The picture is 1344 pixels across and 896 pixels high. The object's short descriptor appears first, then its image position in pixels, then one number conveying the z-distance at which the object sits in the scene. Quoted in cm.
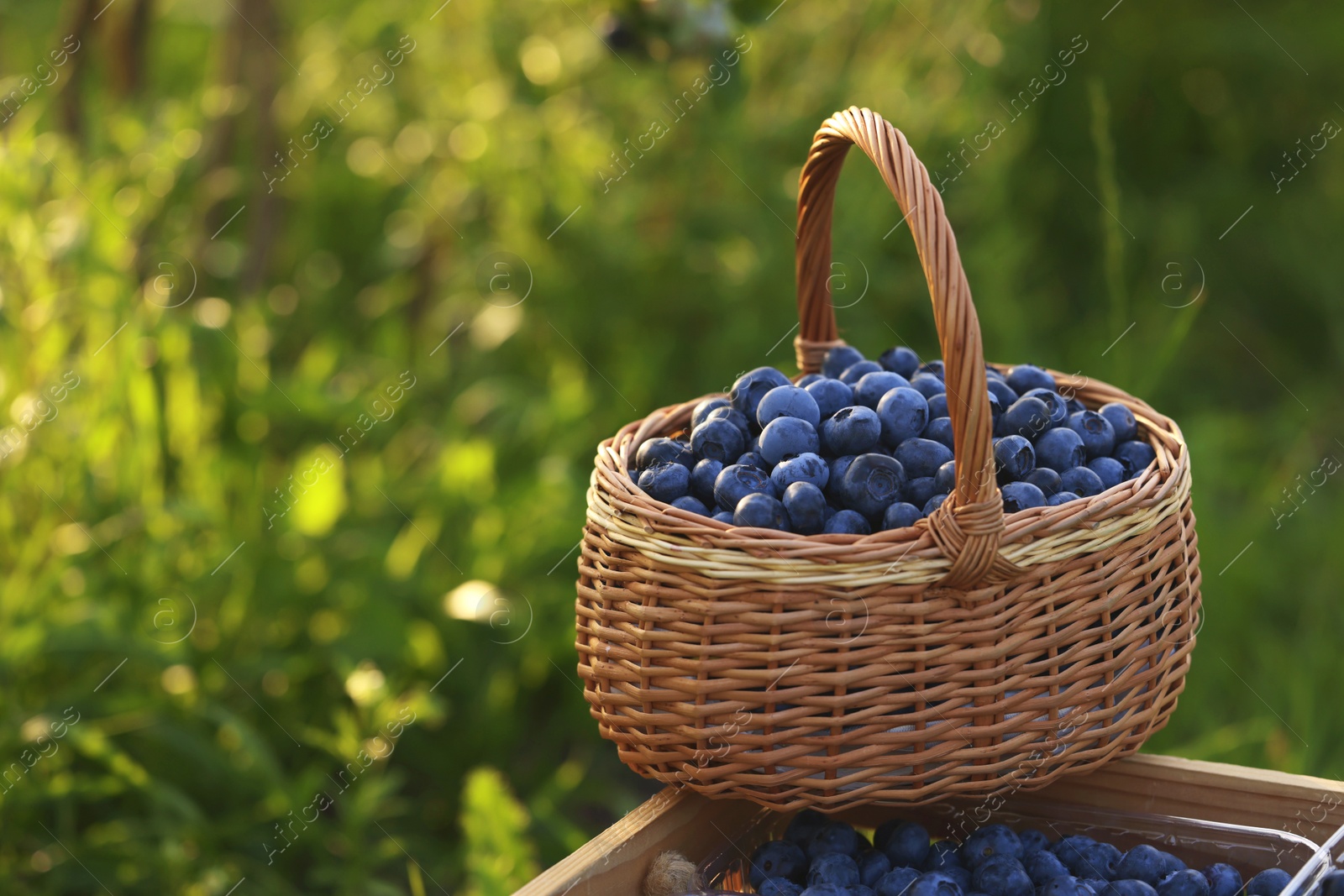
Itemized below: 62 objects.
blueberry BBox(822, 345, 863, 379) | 191
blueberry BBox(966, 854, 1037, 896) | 182
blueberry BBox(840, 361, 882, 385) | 189
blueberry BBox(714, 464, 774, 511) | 183
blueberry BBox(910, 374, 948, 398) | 187
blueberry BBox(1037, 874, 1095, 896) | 181
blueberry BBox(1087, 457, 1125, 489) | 185
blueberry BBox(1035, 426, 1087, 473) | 185
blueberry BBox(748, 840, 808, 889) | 185
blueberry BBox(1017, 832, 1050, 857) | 184
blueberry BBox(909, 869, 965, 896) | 181
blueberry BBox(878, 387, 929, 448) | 184
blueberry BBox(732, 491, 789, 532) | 182
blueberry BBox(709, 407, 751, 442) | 186
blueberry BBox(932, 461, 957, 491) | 183
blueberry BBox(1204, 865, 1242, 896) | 182
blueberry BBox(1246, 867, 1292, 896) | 182
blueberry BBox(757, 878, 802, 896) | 183
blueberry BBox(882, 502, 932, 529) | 182
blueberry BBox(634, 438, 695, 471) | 186
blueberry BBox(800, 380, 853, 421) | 187
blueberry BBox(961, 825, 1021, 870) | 183
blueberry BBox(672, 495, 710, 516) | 183
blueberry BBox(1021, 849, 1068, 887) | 183
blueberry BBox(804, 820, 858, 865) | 184
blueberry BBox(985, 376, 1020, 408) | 187
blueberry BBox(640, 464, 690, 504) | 184
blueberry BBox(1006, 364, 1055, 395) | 189
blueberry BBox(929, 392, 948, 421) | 186
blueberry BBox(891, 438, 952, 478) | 183
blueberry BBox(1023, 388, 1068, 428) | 186
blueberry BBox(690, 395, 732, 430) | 188
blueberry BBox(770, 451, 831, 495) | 183
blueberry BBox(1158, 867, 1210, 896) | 182
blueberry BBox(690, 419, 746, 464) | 186
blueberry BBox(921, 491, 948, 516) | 181
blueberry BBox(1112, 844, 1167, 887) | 183
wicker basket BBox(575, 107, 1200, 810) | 180
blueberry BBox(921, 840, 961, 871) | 184
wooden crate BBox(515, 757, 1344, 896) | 183
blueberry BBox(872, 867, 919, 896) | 182
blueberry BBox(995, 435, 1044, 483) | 184
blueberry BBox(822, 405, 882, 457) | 184
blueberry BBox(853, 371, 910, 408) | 186
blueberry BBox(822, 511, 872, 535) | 182
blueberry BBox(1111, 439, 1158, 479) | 186
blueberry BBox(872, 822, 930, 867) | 184
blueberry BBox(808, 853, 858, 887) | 183
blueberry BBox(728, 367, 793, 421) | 187
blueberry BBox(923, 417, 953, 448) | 185
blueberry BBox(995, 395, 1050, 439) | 185
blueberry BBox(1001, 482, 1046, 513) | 183
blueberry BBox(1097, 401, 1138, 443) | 187
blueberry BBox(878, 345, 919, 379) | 190
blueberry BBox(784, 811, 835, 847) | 186
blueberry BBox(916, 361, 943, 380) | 190
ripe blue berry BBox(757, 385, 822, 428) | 185
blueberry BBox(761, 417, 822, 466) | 184
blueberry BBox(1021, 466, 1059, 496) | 184
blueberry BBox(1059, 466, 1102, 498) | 184
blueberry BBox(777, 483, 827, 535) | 182
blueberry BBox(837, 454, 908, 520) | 183
